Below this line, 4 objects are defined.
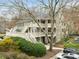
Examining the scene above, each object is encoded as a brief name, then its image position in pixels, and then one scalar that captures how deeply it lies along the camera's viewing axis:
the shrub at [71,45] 10.74
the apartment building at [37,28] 15.04
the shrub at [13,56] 6.32
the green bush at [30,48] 8.16
